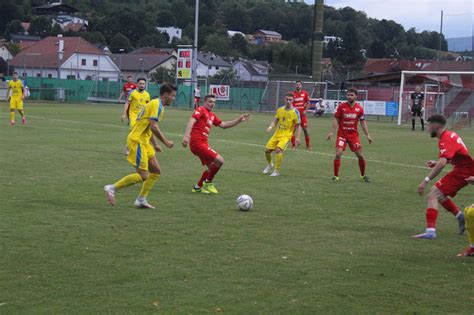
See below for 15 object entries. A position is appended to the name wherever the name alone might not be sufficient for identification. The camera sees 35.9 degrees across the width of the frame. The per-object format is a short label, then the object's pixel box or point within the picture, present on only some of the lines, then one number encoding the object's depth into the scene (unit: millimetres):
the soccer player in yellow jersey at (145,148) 11500
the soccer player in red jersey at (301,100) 25891
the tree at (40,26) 132250
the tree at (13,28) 130500
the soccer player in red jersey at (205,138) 13664
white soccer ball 11609
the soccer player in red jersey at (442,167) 9383
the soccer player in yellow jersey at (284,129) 17016
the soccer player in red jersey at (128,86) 25094
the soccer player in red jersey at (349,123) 16578
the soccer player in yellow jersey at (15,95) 30156
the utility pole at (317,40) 60969
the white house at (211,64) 113062
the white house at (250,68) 107888
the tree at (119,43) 130812
